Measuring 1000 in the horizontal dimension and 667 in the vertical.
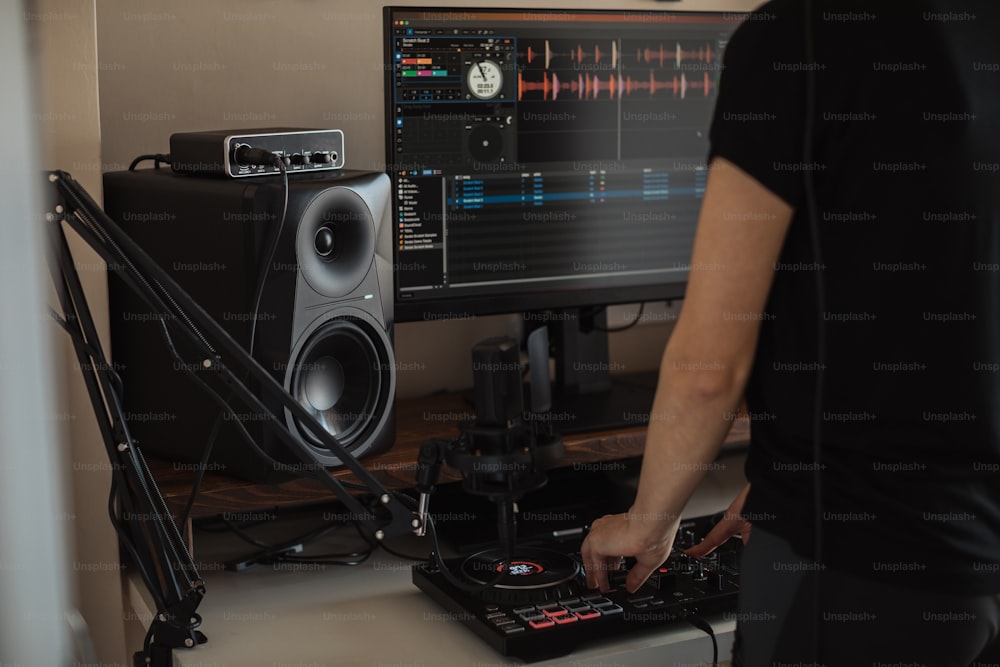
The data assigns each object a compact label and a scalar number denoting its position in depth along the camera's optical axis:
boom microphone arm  0.95
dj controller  1.15
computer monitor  1.52
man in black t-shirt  0.80
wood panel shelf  1.28
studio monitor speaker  1.23
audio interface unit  1.28
